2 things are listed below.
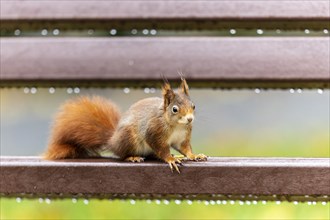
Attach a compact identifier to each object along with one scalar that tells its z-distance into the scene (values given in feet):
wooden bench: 11.14
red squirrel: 10.76
